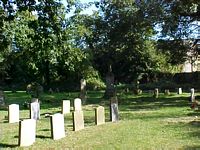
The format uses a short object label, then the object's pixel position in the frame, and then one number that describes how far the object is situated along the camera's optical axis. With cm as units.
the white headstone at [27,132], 1022
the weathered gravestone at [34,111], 1604
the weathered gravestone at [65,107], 1830
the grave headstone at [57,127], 1122
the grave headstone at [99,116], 1398
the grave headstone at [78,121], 1256
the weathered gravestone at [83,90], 2612
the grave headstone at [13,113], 1549
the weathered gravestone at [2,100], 2439
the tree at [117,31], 2930
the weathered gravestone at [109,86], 3101
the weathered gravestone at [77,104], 1844
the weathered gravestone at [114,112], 1515
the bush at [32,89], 3586
